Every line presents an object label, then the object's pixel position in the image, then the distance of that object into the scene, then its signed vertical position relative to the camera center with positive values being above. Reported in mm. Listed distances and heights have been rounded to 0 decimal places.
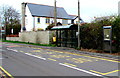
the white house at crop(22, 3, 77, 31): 42188 +5443
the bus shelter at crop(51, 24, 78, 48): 17347 -172
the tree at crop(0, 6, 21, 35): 45216 +5302
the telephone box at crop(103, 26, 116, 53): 12633 -424
